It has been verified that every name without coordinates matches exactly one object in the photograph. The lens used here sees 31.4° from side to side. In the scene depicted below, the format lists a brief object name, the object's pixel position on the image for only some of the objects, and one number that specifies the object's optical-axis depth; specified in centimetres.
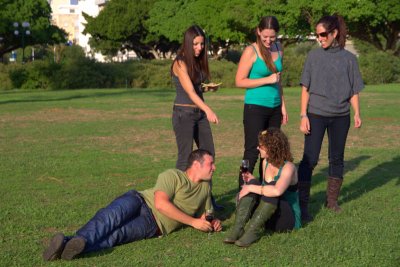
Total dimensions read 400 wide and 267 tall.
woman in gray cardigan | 653
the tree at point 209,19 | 5334
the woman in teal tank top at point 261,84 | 638
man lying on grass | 529
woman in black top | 627
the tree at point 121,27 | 6956
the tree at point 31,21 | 6097
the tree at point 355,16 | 4675
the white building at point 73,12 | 13814
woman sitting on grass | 558
